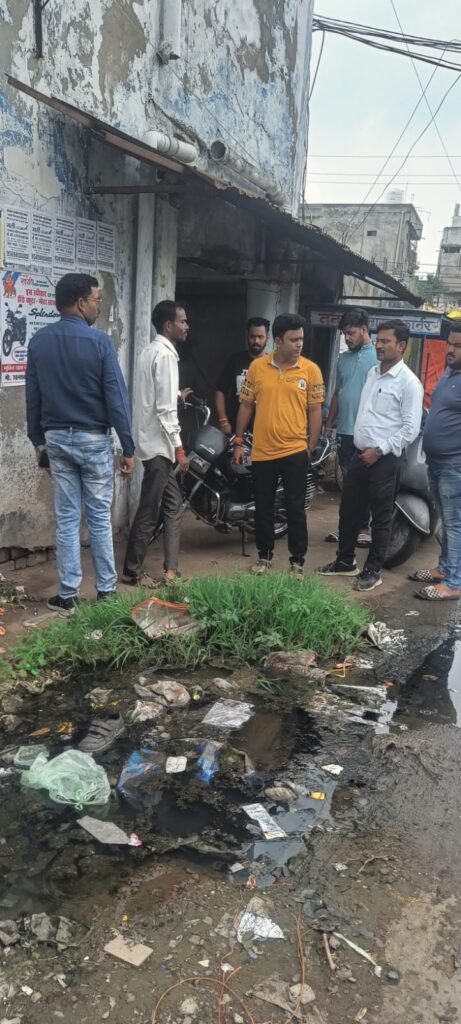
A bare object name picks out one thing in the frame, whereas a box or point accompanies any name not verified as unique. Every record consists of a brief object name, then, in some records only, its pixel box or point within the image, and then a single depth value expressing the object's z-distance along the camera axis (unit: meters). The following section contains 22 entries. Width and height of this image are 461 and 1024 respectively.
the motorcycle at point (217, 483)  5.75
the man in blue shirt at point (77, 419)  4.11
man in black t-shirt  6.35
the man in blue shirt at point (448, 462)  5.15
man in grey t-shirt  6.23
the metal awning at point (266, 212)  4.37
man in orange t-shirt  5.25
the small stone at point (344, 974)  2.00
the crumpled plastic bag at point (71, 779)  2.74
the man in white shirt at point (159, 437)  4.81
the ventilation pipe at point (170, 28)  5.76
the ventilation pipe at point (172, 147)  5.63
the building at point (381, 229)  29.97
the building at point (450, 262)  40.62
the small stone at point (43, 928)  2.07
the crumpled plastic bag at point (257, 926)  2.12
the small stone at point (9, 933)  2.05
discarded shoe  3.12
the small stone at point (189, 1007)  1.88
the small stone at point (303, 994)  1.93
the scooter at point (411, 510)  5.88
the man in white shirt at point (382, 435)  5.15
